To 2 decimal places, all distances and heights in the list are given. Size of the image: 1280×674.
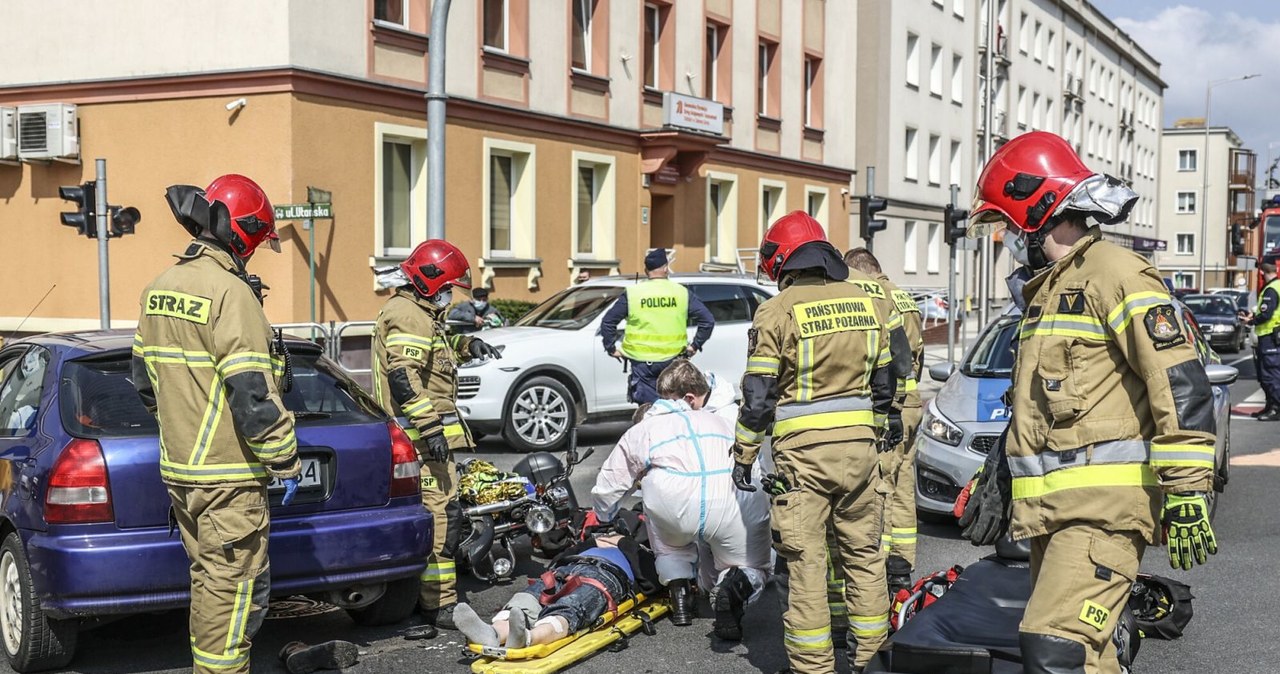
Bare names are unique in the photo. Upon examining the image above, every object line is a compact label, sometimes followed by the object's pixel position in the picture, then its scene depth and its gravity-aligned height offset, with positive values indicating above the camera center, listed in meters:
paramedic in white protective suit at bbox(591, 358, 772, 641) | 5.90 -1.04
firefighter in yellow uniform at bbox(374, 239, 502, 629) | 6.23 -0.54
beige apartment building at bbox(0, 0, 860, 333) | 17.22 +2.21
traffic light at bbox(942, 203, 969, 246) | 19.39 +0.86
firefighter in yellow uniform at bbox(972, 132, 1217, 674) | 3.36 -0.40
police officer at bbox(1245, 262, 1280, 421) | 15.46 -0.74
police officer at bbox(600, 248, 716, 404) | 10.38 -0.42
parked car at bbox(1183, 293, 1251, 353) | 31.61 -0.98
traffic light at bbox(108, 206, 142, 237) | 15.25 +0.63
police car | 8.30 -0.96
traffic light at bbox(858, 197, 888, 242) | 20.16 +0.95
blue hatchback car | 5.02 -0.96
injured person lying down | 5.35 -1.43
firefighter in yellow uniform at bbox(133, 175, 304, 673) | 4.61 -0.57
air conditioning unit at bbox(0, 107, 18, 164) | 18.91 +2.04
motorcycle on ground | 6.89 -1.30
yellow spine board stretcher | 5.31 -1.60
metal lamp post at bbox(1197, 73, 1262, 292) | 53.37 +2.53
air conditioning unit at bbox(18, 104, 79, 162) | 18.48 +2.01
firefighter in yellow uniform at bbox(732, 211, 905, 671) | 5.06 -0.61
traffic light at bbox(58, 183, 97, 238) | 15.00 +0.71
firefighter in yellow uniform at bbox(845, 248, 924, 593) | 6.53 -1.18
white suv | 12.41 -0.93
